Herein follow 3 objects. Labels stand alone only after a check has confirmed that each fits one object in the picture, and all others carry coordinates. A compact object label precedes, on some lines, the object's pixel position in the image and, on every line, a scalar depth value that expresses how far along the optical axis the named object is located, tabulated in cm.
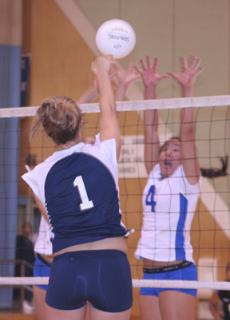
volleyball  919
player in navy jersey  621
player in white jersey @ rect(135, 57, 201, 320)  955
